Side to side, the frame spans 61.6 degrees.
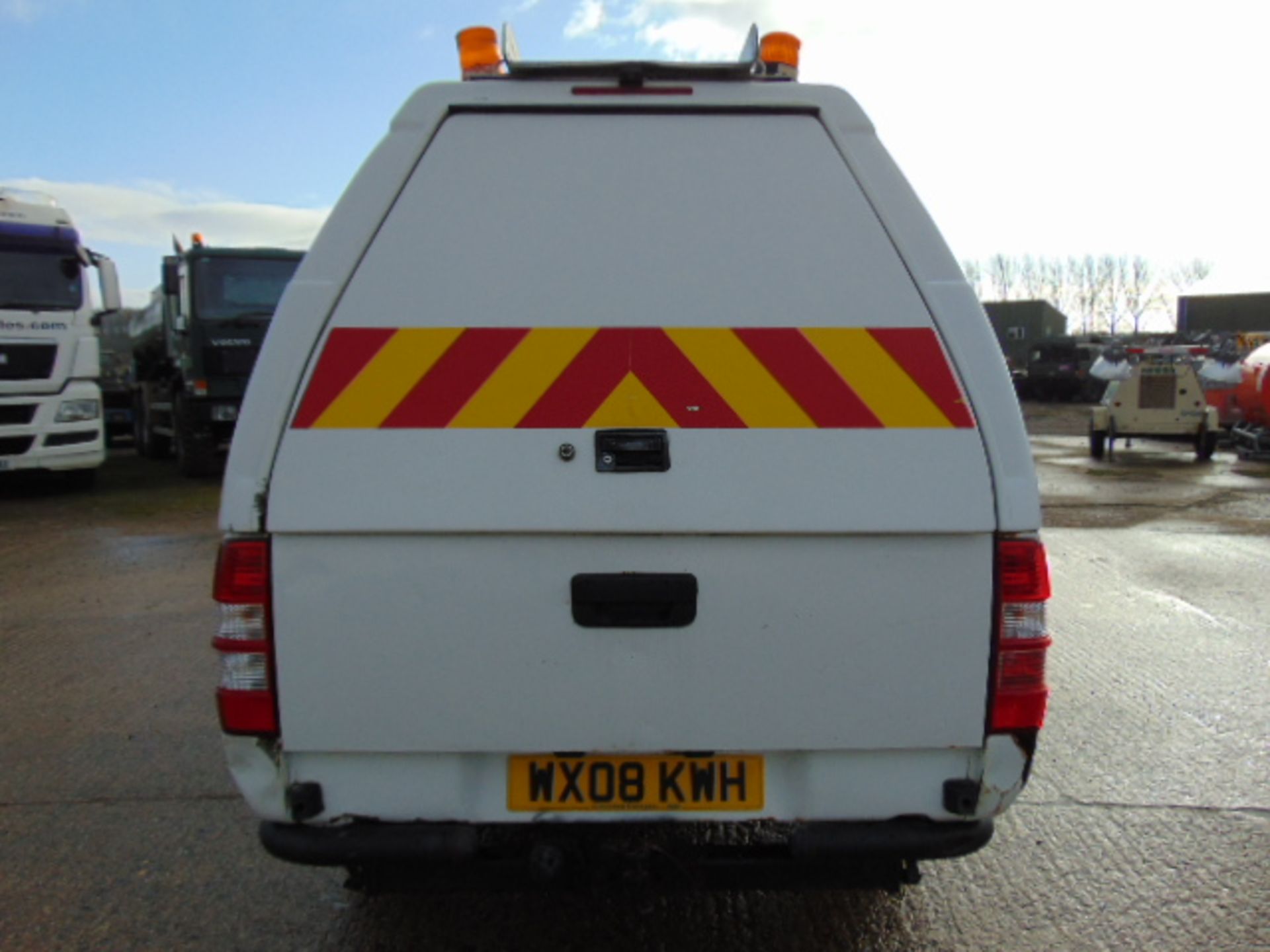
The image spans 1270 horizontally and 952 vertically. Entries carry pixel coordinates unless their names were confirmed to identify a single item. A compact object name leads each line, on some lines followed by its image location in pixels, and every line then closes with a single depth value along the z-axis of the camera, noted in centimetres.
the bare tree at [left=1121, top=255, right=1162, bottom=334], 7581
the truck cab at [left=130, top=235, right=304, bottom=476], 1367
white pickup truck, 241
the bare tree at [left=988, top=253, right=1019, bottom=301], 8069
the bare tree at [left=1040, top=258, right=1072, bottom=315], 7881
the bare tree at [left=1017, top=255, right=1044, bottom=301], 7981
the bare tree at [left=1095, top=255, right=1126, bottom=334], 7631
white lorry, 1233
